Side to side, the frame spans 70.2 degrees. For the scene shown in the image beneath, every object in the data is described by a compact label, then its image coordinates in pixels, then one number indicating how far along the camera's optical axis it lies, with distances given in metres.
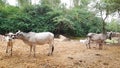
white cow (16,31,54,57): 4.11
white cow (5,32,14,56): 4.00
